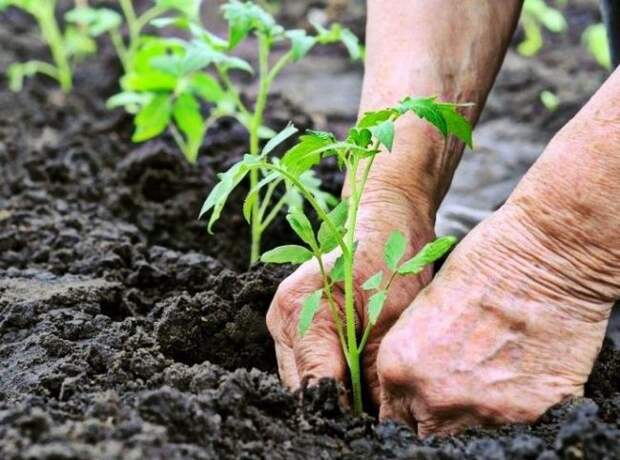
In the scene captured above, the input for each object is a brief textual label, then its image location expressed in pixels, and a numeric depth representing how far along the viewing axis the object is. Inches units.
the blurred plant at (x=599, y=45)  154.0
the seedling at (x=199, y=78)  84.9
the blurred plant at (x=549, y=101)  141.8
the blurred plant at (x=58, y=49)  143.4
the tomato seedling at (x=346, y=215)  53.0
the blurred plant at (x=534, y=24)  161.5
